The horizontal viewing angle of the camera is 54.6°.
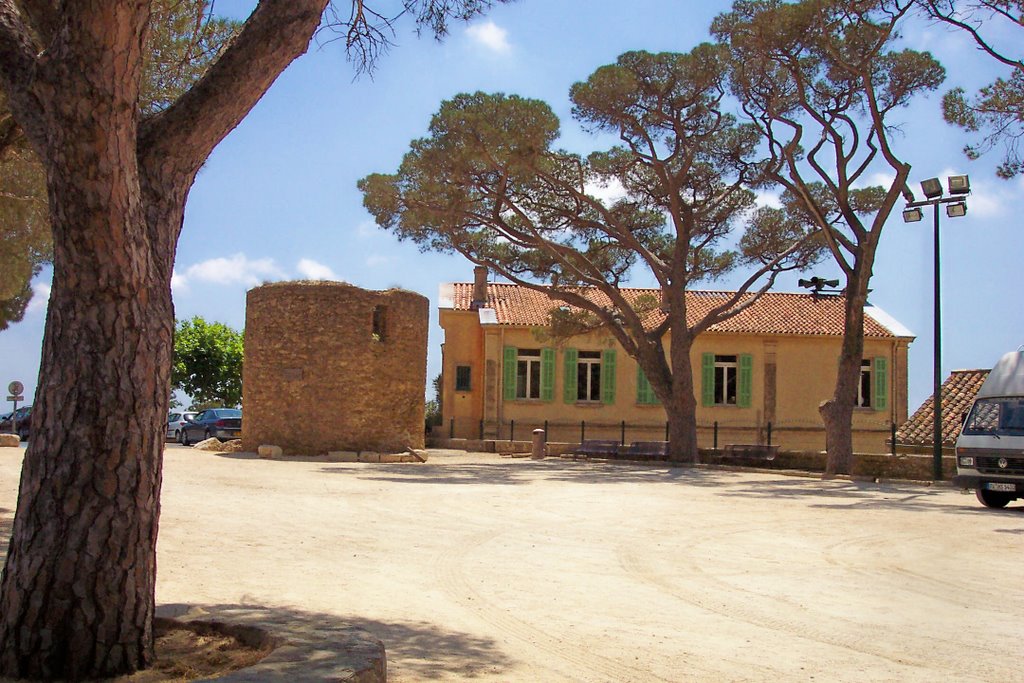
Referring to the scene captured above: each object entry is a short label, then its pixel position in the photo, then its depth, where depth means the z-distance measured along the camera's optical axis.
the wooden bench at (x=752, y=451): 24.16
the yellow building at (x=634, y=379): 32.03
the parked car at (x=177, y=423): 34.34
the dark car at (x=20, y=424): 36.44
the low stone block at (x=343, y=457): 22.28
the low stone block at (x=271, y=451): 21.94
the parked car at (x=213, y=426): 29.84
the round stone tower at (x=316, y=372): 22.45
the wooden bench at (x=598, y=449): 25.44
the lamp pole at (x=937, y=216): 17.97
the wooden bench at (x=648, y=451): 24.47
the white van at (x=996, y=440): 13.99
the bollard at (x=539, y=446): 25.47
